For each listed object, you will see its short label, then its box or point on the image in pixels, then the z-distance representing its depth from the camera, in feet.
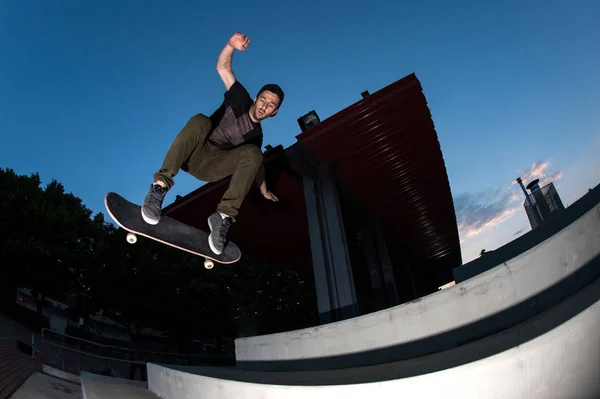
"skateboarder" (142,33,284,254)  10.34
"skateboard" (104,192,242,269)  10.11
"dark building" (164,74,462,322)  16.10
